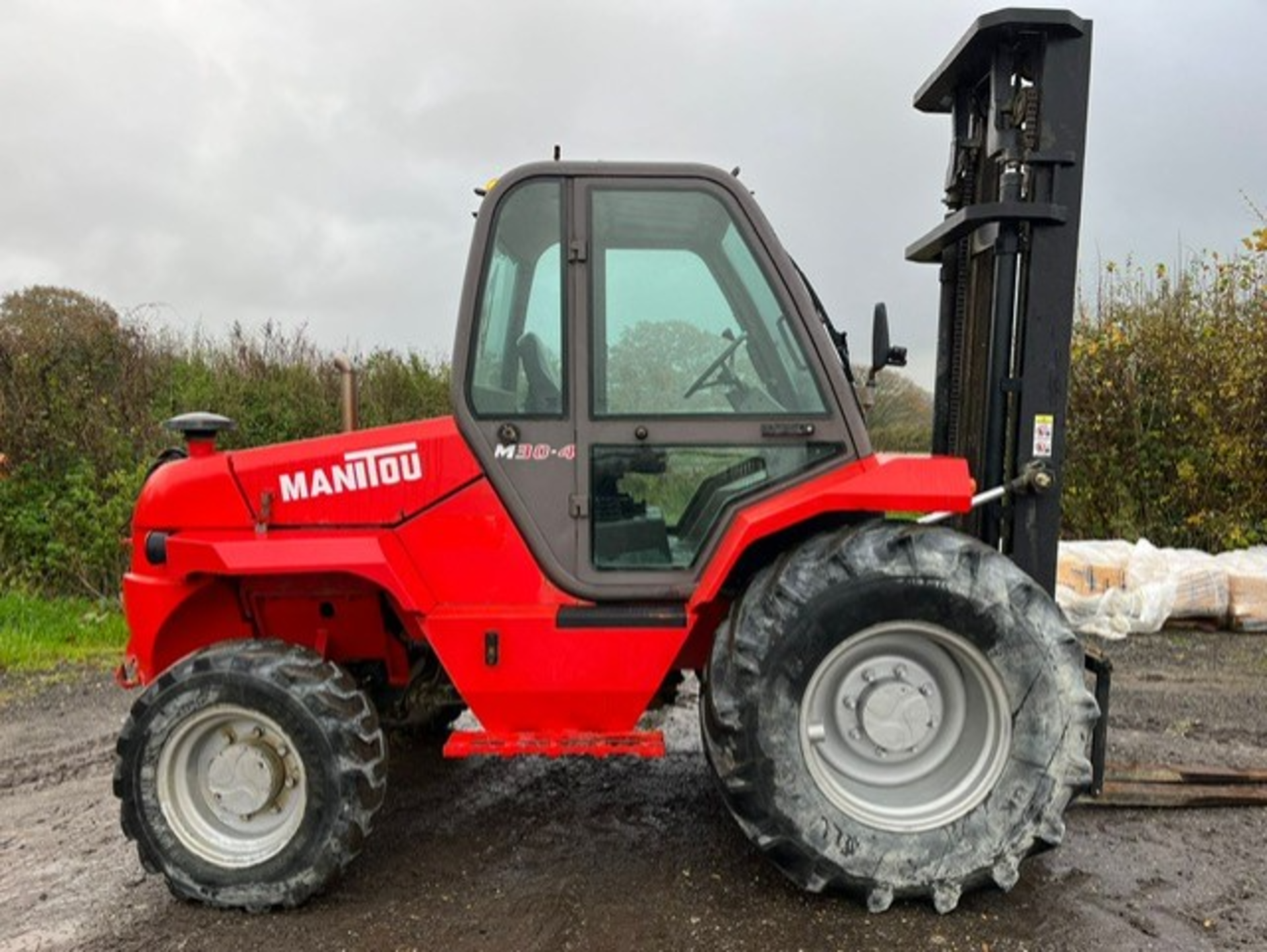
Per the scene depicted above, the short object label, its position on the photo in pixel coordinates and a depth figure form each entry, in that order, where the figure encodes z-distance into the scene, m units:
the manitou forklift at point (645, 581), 3.20
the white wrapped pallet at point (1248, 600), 7.41
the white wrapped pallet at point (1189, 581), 7.42
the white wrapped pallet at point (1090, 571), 7.48
